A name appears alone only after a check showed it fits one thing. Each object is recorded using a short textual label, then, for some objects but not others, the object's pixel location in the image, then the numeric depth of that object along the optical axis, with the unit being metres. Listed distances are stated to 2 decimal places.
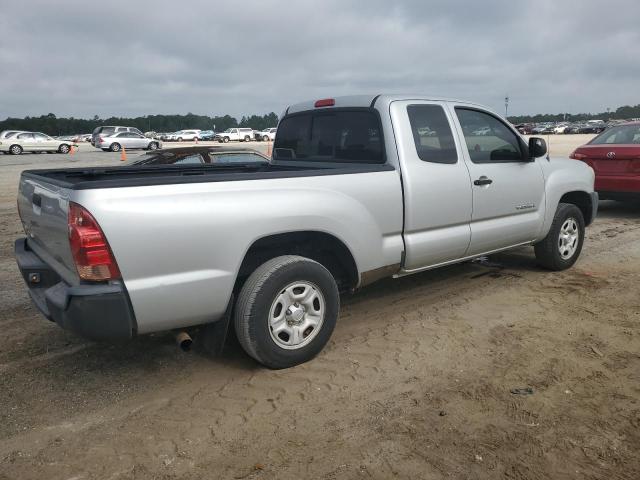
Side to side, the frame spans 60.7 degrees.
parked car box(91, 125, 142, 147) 34.72
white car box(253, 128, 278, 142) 63.16
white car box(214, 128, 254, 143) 61.34
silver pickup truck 2.99
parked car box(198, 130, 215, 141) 63.90
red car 8.95
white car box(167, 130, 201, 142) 63.56
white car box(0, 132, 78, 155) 31.62
